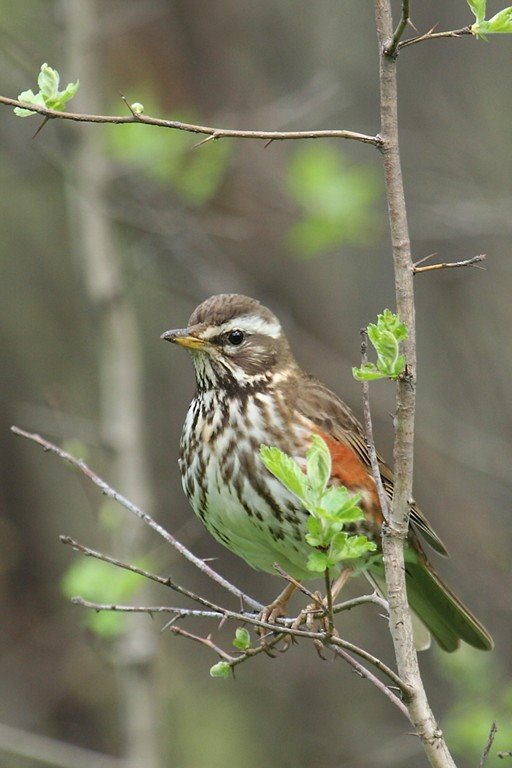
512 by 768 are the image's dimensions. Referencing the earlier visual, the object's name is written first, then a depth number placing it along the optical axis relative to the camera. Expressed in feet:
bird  31.50
